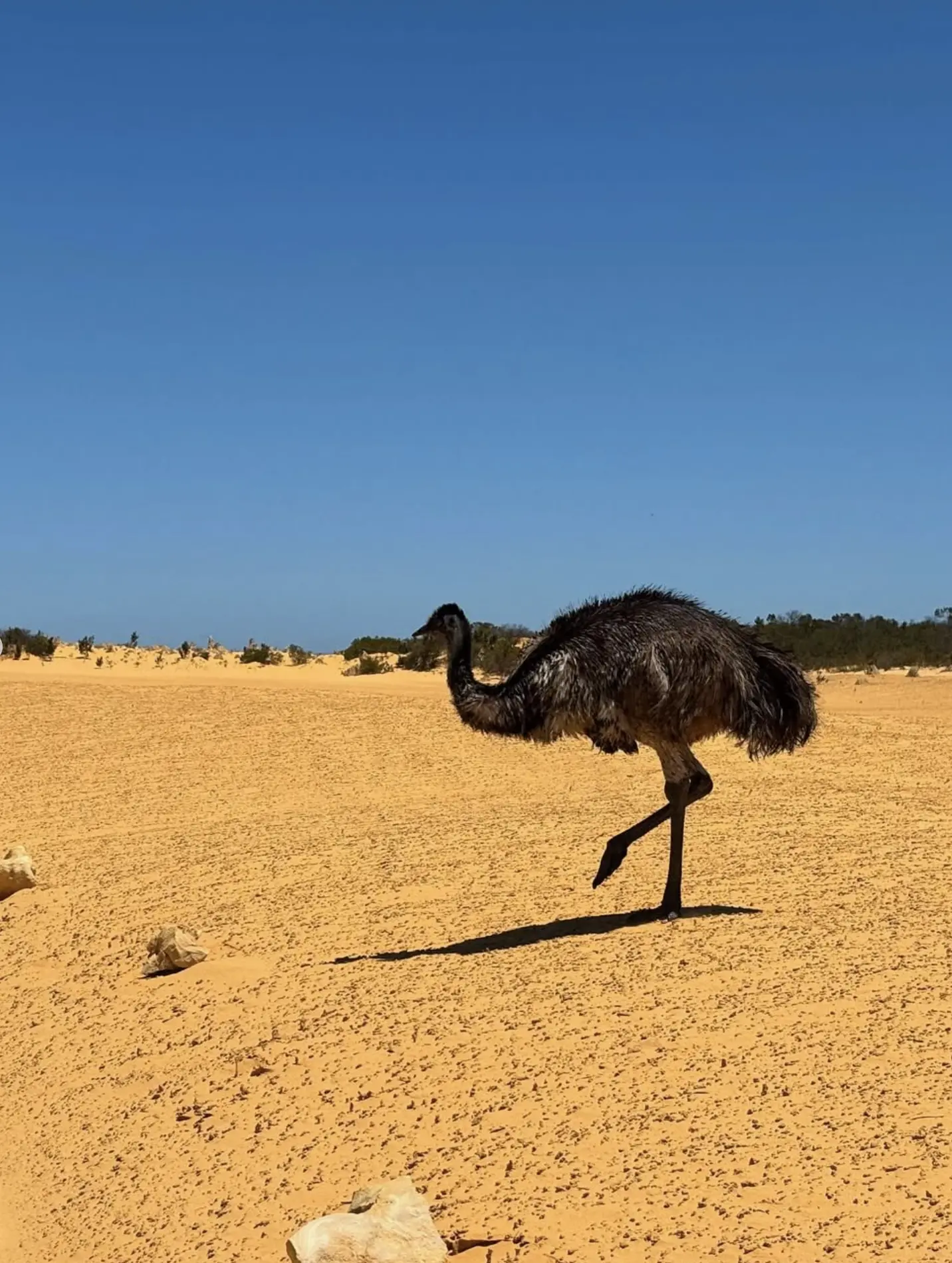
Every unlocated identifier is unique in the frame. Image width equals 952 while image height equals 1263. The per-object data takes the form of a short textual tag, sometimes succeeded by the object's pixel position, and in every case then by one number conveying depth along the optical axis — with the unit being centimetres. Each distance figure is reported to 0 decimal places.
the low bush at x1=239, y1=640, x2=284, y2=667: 3550
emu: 916
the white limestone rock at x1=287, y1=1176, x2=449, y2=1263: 528
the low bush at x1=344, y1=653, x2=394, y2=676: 3244
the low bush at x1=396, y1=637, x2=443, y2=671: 3372
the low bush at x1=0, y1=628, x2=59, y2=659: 3544
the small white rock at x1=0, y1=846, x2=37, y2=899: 1255
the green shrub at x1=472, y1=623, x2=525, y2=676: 2789
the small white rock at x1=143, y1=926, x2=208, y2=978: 963
